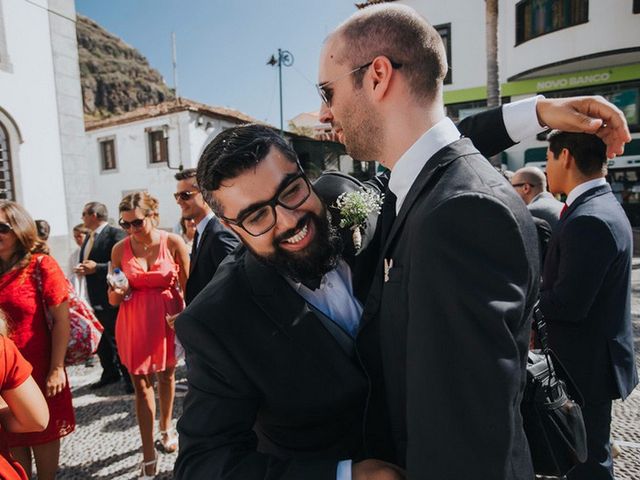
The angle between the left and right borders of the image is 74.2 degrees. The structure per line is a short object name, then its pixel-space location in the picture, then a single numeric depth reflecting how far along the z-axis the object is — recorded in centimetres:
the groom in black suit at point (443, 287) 95
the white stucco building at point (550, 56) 1448
